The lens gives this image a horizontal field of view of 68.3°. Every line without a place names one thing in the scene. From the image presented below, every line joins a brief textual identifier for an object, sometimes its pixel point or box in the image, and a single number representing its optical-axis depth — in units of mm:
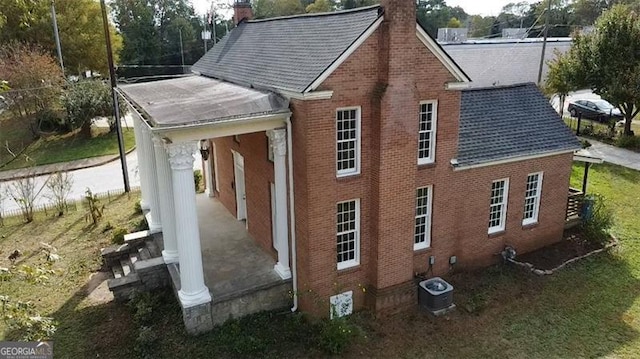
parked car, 37244
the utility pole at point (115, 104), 21016
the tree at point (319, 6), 74938
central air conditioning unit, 13375
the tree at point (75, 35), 42188
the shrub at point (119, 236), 17797
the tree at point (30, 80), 30969
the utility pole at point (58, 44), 38328
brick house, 11719
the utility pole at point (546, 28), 34575
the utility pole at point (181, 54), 70925
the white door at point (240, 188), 17297
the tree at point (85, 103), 35219
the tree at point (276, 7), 78125
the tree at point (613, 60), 28672
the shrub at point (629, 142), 30731
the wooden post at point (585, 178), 18630
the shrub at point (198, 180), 22828
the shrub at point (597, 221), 17656
